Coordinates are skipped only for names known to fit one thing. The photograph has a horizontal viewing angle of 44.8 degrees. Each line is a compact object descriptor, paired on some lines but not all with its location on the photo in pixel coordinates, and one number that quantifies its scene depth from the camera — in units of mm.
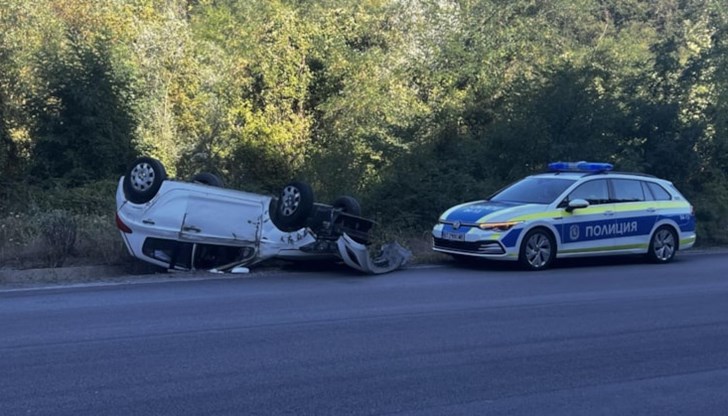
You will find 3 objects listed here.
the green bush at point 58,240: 12930
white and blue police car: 13828
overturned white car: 12648
